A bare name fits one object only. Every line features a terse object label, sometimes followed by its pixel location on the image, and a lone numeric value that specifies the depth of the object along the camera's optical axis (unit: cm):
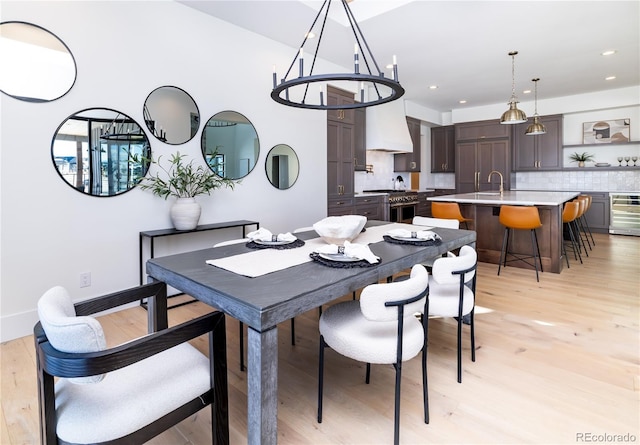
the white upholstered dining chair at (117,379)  97
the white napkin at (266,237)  215
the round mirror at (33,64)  241
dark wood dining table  117
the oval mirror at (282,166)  418
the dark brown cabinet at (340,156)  498
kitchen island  407
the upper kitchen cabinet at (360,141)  556
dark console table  298
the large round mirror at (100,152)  270
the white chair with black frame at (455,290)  181
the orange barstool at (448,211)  446
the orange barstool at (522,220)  385
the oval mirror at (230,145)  359
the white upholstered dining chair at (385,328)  134
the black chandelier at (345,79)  176
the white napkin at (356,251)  162
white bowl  209
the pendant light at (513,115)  455
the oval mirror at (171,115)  314
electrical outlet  285
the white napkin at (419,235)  211
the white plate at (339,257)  163
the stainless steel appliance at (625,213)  631
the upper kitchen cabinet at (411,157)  717
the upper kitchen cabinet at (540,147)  698
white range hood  587
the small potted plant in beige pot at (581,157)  695
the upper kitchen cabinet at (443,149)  810
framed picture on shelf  658
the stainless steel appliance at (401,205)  588
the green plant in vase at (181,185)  313
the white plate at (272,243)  208
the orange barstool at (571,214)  440
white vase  312
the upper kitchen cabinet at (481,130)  726
